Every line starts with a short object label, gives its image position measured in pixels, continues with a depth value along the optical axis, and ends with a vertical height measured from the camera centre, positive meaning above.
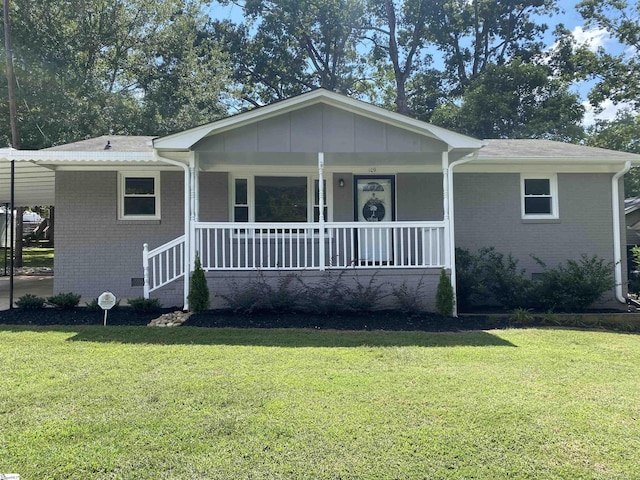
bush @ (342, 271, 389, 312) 7.67 -0.87
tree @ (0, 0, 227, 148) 16.42 +8.27
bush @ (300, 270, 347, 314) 7.61 -0.86
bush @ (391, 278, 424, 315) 7.75 -0.89
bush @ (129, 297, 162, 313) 7.70 -0.95
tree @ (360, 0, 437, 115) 24.58 +12.72
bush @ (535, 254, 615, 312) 8.40 -0.78
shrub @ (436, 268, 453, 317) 7.79 -0.87
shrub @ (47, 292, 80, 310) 7.84 -0.88
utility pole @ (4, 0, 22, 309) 14.39 +5.84
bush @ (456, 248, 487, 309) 8.54 -0.60
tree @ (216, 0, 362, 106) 24.88 +12.21
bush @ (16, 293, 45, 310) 7.92 -0.91
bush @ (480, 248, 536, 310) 8.59 -0.72
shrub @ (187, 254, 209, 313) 7.66 -0.70
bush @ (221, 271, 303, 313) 7.52 -0.80
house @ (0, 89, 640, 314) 7.87 +1.22
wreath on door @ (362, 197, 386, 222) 10.16 +0.92
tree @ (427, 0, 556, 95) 24.80 +12.61
